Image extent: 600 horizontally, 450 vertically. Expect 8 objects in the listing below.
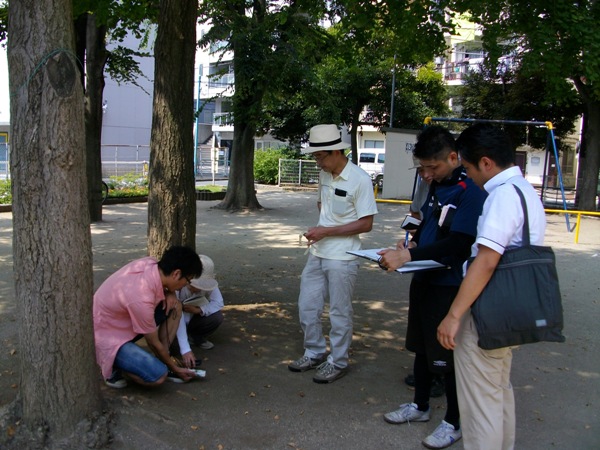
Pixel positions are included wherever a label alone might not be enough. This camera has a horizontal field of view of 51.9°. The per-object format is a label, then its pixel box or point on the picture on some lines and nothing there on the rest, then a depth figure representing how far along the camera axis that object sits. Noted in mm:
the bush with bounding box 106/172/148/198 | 18469
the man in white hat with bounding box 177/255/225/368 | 4402
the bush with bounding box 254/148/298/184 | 29453
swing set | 14289
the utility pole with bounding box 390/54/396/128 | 24500
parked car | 35844
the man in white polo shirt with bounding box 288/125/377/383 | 4305
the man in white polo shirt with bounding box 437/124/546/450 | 2676
